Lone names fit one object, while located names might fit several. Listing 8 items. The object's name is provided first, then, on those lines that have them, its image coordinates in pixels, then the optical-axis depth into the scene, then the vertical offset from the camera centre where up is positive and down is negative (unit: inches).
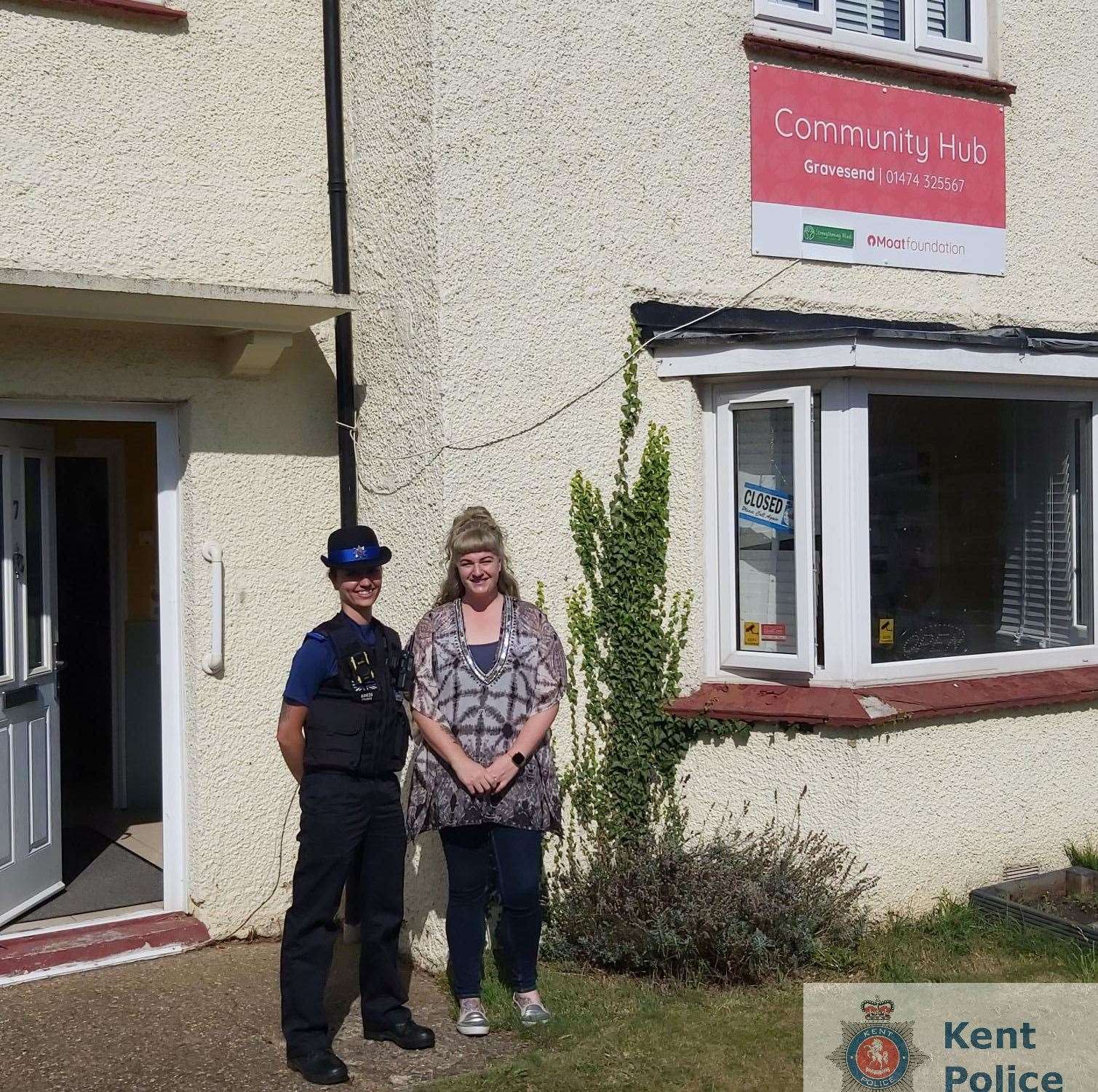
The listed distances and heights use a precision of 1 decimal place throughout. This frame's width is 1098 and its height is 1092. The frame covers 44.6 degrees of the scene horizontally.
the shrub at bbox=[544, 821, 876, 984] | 211.3 -58.5
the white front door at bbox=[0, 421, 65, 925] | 236.7 -22.6
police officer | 183.3 -33.3
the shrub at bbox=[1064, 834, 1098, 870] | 256.2 -60.5
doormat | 252.5 -65.6
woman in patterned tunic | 193.8 -29.7
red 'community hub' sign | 256.7 +73.6
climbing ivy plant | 235.8 -19.1
